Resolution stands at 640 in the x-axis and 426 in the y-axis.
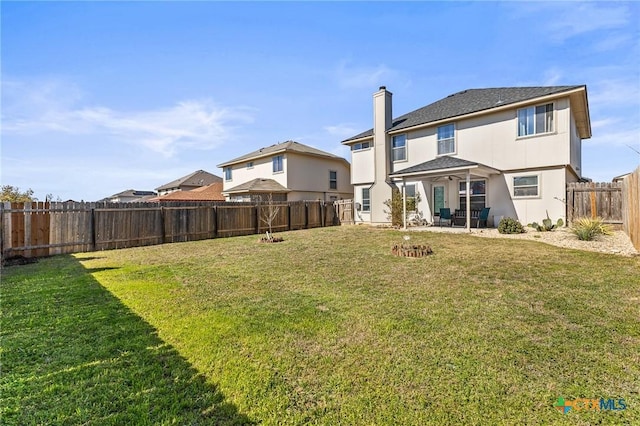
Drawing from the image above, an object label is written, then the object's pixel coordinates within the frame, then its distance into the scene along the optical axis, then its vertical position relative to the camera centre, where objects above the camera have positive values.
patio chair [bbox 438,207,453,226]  15.21 -0.12
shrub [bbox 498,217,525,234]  12.27 -0.61
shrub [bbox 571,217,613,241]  9.96 -0.60
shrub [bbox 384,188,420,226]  16.86 +0.46
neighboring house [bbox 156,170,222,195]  40.53 +4.64
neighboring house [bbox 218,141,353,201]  23.69 +3.42
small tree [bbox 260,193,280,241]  16.02 +0.24
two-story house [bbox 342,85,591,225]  12.97 +3.16
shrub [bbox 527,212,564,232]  12.44 -0.56
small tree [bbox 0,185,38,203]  15.70 +1.30
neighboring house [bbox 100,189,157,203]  52.69 +3.79
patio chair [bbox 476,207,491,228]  14.10 -0.17
